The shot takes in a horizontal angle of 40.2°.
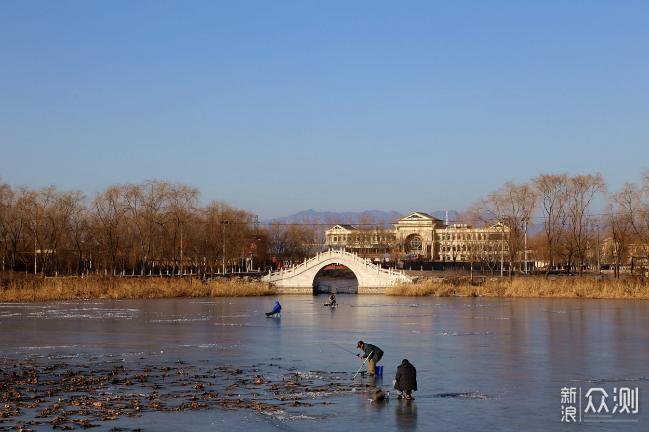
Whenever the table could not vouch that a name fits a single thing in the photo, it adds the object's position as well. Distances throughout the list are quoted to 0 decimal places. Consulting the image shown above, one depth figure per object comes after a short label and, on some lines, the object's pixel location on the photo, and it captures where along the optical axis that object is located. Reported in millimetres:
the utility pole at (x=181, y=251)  84838
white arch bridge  80500
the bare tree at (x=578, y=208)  81000
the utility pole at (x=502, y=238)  83600
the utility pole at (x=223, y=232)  92188
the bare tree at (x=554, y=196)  81938
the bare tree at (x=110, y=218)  86000
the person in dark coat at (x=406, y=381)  20641
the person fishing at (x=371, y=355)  24422
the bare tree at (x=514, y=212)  82688
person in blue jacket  48656
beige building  153375
